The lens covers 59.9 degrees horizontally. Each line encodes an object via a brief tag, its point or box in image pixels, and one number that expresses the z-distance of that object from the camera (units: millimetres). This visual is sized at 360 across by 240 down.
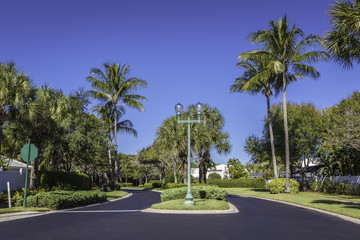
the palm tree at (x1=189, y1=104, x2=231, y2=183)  39844
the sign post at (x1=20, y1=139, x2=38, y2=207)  16156
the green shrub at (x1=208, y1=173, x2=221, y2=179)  79025
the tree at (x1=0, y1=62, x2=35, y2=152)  17766
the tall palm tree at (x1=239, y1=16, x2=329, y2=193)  29453
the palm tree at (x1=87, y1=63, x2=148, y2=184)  38500
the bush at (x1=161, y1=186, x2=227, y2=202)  19312
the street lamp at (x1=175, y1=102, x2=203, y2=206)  16828
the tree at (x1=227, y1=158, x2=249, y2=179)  71500
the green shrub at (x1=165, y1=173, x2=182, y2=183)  62806
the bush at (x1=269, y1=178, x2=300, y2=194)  29900
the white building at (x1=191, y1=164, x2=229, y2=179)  92138
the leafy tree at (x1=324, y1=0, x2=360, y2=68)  13992
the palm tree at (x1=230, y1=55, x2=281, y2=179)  33331
